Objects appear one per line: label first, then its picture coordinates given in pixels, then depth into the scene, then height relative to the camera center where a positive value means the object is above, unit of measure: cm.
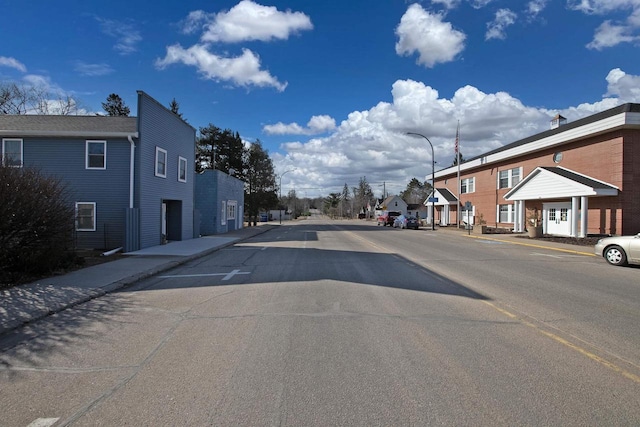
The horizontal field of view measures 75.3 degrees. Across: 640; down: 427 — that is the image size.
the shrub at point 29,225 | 988 -41
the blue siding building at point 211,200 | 3228 +88
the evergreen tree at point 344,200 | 12500 +424
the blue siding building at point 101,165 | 1822 +201
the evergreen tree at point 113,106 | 5416 +1365
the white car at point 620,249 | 1314 -108
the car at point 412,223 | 4566 -101
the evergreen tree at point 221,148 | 5309 +819
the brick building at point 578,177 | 2483 +269
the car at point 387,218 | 5622 -58
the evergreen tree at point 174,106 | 6109 +1548
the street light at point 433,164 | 3986 +502
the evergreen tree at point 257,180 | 5403 +427
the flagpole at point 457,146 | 3720 +616
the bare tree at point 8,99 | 4025 +1071
